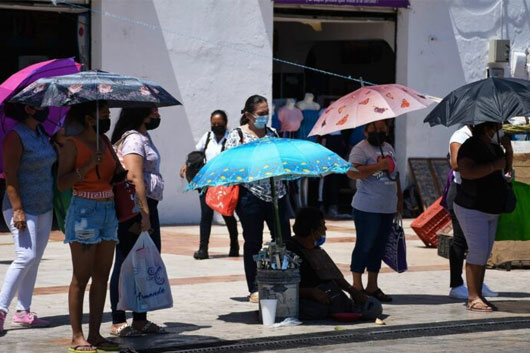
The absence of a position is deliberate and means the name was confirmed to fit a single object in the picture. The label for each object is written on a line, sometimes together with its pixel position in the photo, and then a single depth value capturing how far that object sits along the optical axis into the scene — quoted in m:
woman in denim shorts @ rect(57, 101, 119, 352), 12.52
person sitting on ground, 15.22
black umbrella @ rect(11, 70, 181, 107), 12.20
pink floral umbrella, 15.92
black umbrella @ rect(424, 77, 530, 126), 15.40
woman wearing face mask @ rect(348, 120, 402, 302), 16.65
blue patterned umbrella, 13.86
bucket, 14.69
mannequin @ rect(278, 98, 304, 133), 30.95
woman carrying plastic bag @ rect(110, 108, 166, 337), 13.69
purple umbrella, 14.10
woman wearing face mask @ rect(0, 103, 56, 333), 14.07
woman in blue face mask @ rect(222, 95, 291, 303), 16.02
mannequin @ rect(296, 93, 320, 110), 31.66
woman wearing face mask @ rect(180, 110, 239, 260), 22.12
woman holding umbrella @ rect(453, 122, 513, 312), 16.01
